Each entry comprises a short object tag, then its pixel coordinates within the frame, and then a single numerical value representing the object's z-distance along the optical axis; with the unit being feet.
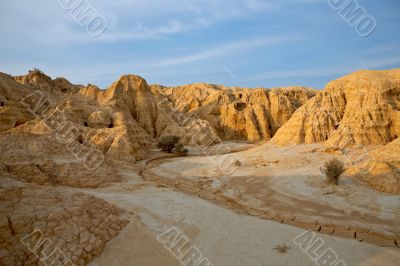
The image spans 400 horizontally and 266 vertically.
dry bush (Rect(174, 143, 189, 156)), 66.74
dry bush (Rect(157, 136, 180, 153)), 68.39
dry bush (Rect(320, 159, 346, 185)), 30.66
